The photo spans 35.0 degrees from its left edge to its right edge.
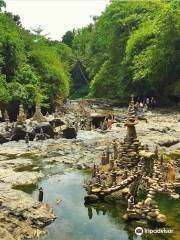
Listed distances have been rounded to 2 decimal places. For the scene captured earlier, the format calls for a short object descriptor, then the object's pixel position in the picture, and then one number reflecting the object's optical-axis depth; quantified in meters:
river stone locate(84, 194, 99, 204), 14.07
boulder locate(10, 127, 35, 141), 25.24
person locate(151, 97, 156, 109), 43.22
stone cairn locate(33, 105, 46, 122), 29.06
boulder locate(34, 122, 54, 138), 26.20
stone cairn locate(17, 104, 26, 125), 26.48
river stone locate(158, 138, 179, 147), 23.07
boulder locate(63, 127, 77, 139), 26.49
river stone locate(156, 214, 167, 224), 11.82
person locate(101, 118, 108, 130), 29.62
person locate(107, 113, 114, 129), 30.00
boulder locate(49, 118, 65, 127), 29.66
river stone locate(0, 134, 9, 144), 24.71
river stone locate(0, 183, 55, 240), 11.16
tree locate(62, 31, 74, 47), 87.64
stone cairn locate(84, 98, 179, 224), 12.31
